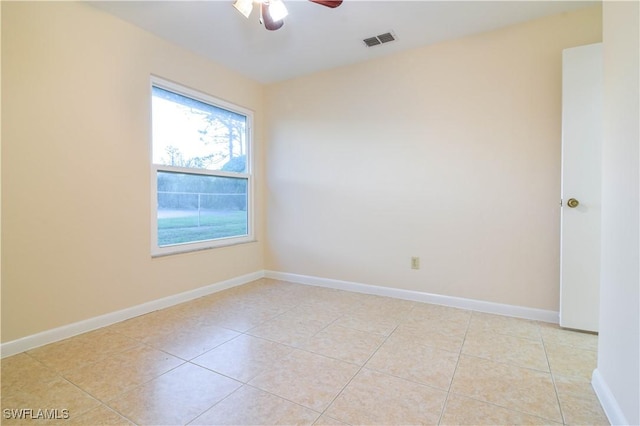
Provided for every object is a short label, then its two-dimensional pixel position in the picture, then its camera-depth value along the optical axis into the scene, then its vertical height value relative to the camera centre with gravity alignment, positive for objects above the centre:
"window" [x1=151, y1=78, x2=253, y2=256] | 2.82 +0.38
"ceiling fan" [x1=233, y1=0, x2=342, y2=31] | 1.84 +1.27
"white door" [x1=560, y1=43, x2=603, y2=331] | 2.19 +0.16
